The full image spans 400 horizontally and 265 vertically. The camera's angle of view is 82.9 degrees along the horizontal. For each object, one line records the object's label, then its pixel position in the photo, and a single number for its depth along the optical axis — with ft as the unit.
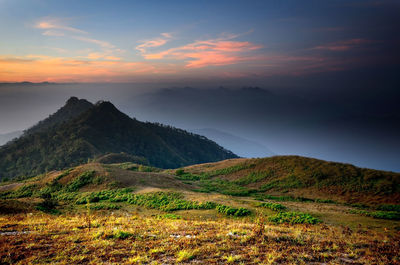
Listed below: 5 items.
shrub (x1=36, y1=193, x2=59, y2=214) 61.63
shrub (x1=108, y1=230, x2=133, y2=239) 30.52
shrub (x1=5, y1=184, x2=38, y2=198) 110.73
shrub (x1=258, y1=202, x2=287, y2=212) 63.05
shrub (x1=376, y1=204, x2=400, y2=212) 80.38
